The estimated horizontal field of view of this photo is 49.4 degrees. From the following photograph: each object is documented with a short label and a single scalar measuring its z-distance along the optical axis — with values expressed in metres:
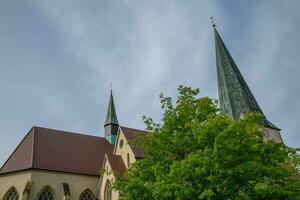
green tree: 10.99
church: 26.16
